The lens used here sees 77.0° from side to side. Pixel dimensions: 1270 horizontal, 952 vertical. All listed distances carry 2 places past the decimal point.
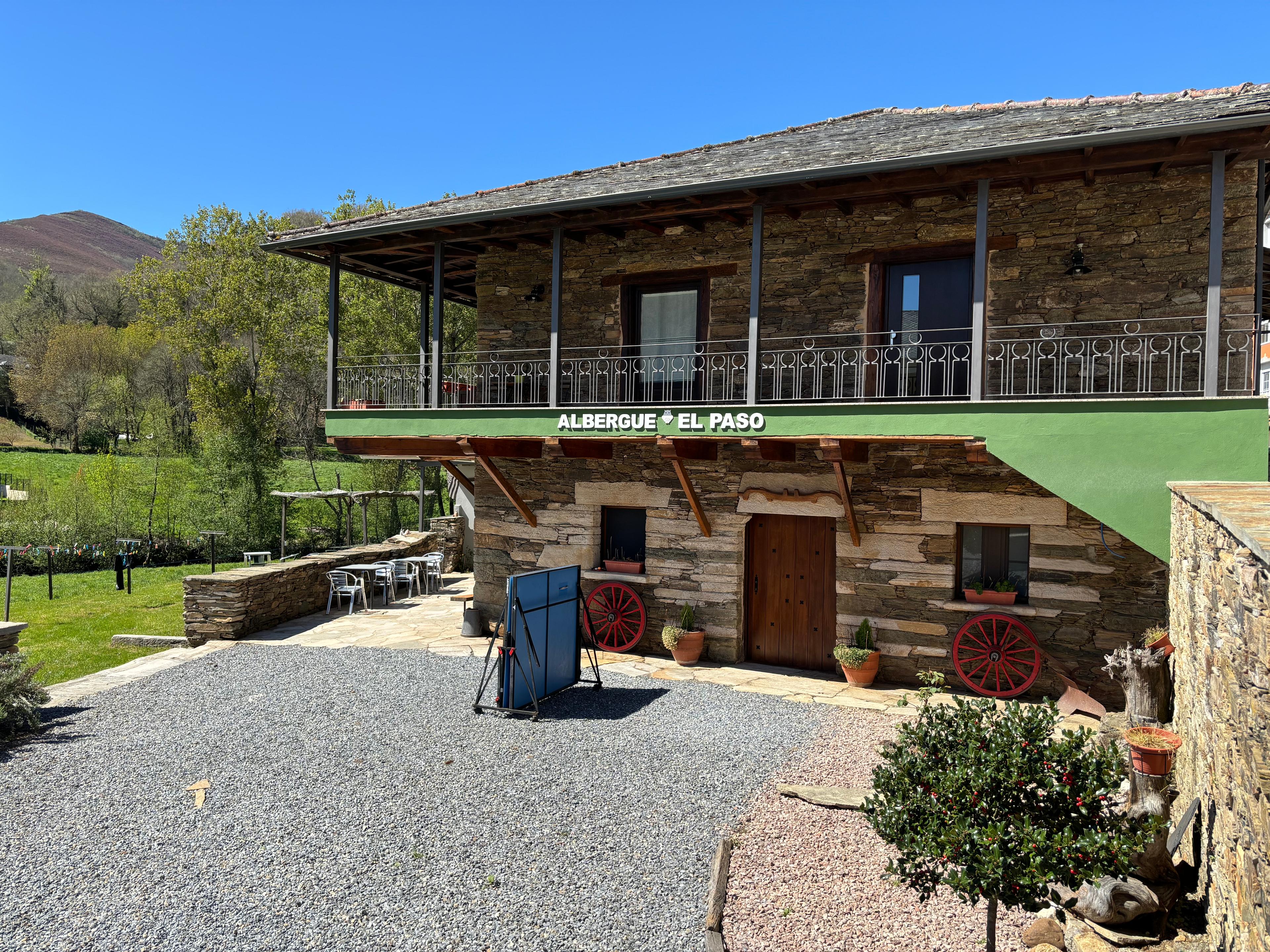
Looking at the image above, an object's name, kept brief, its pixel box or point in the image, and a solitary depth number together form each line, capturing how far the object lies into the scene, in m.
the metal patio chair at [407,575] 15.27
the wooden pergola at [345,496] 16.05
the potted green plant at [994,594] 8.61
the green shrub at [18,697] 7.23
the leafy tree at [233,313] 23.55
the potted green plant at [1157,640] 6.65
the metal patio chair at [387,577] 14.62
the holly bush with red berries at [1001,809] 3.14
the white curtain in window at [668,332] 10.55
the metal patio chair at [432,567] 16.12
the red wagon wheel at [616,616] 10.62
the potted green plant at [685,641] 9.97
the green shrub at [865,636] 9.23
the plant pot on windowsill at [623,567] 10.77
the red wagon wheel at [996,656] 8.46
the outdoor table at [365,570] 14.56
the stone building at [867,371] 7.36
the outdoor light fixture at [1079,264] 8.21
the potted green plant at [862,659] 9.04
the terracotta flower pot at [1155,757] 4.40
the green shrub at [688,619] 10.16
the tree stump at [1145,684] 6.00
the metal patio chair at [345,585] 13.82
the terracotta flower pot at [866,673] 9.05
